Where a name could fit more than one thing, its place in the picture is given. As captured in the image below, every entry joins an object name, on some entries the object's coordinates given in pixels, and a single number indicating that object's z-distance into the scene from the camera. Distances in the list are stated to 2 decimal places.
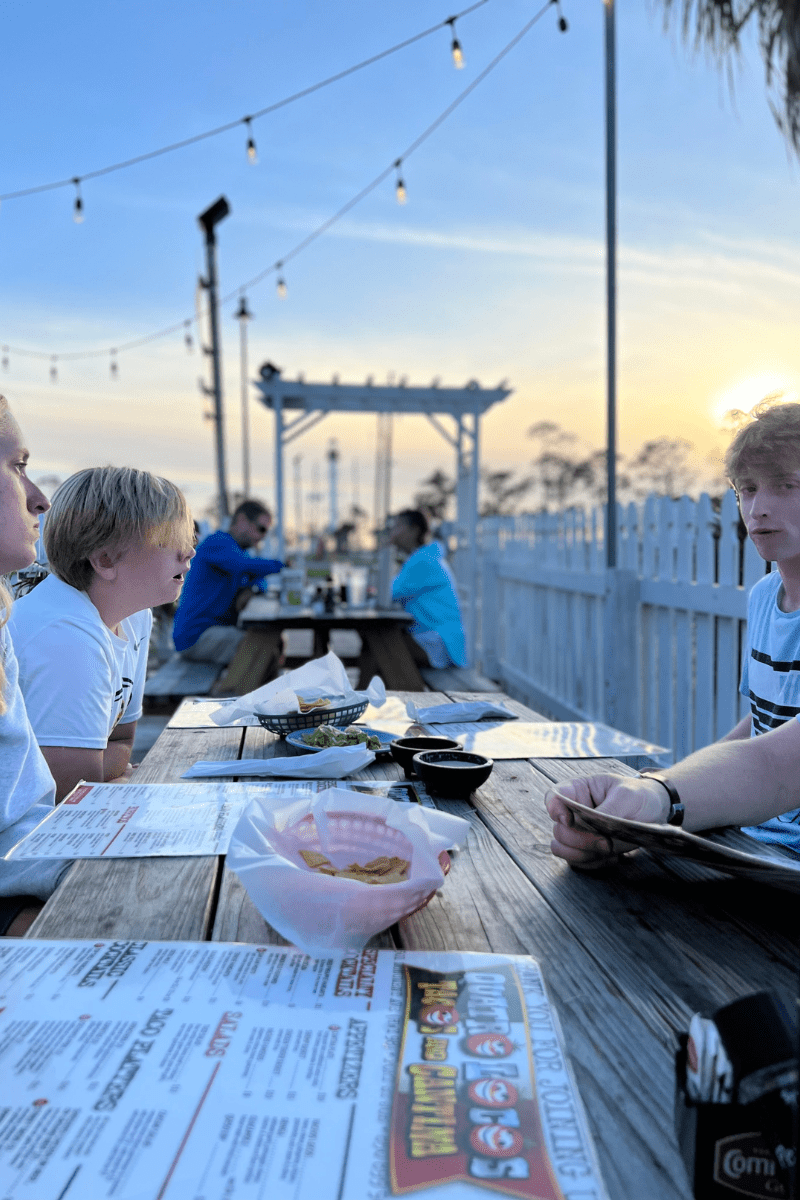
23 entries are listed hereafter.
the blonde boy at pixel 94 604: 1.88
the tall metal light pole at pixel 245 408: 23.28
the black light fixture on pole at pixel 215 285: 13.15
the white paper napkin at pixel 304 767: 1.73
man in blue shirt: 6.19
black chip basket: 1.98
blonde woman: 1.47
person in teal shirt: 6.21
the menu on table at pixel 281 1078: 0.58
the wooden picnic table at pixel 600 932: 0.68
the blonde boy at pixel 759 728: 1.22
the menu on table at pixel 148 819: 1.28
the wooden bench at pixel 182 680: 4.98
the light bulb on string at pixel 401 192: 7.08
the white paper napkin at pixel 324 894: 0.91
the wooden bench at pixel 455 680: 5.05
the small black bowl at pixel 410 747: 1.73
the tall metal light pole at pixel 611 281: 4.69
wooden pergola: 9.81
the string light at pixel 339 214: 5.87
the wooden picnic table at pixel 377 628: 5.66
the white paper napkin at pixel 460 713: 2.30
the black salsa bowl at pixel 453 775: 1.56
